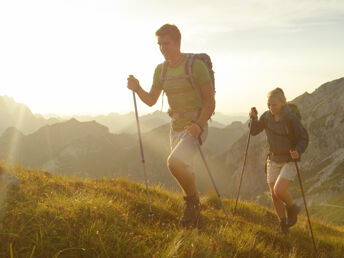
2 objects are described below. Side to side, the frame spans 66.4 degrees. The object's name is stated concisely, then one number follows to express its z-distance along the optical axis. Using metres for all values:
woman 6.29
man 5.04
